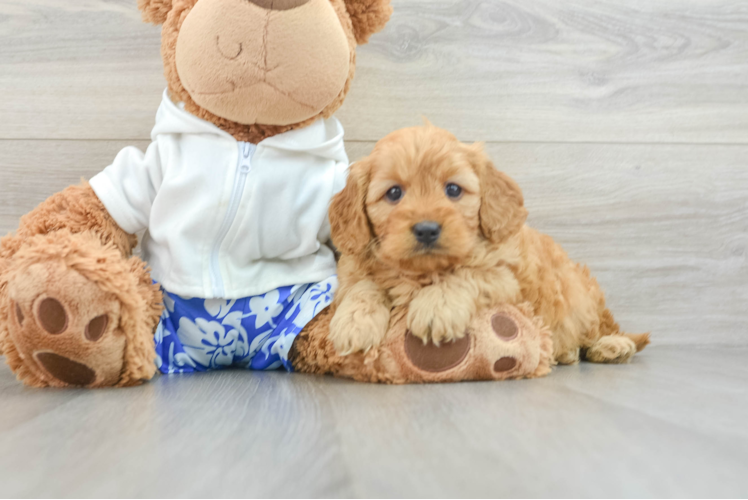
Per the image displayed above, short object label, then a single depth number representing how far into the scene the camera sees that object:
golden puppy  0.60
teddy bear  0.60
